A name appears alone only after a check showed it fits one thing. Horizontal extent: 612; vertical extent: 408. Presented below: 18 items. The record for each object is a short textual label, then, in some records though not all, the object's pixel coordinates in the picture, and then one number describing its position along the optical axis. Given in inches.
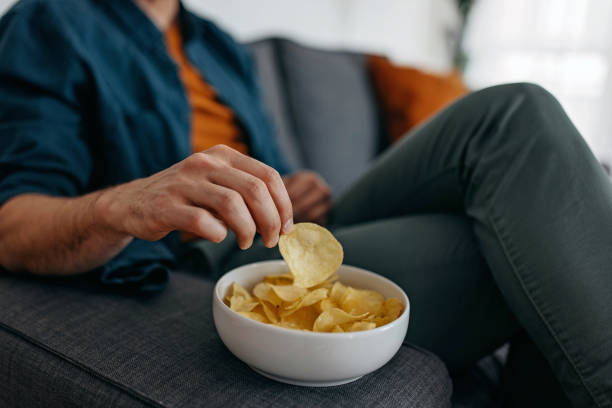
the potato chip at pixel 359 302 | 21.1
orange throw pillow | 74.4
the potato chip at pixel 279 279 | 23.6
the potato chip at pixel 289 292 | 20.8
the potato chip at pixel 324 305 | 20.1
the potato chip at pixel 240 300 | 20.4
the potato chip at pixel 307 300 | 19.9
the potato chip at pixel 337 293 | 21.6
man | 20.5
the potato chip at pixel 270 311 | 20.5
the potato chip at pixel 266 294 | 21.2
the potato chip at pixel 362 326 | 18.8
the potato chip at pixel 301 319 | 20.1
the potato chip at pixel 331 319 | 19.0
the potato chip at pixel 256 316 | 19.7
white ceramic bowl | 17.3
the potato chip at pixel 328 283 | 23.3
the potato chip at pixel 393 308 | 20.2
